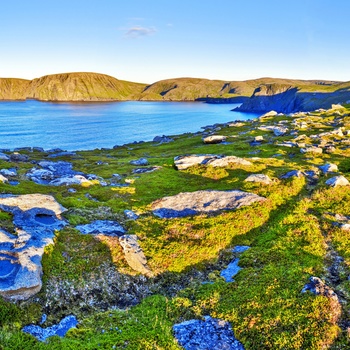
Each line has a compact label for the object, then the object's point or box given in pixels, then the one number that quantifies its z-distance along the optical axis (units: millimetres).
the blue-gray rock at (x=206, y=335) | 12688
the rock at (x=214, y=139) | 78225
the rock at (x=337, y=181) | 32031
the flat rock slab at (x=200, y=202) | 26531
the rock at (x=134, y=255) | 18844
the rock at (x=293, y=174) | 34931
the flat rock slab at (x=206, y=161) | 42531
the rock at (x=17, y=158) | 66050
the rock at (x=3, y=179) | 32631
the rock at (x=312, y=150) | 51872
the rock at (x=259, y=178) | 32625
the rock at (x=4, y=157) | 61506
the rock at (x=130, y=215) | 25598
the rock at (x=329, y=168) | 39066
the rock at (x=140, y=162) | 58372
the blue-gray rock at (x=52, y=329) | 12961
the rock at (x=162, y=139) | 113375
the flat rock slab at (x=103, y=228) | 21828
